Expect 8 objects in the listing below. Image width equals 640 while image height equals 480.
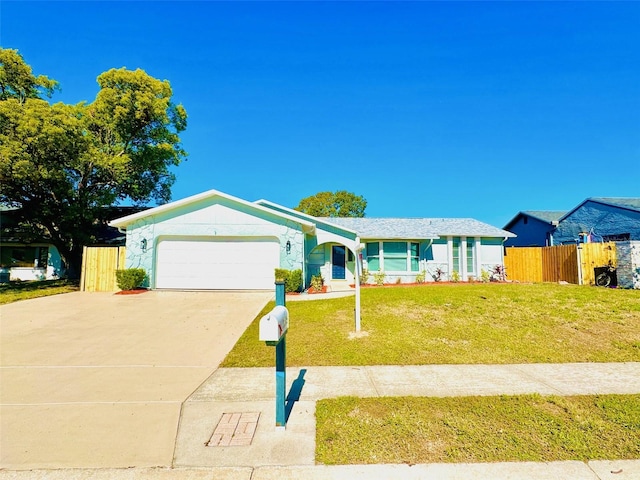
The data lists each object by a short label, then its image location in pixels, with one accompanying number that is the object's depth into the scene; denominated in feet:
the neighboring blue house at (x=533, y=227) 81.82
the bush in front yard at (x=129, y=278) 48.14
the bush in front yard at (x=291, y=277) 47.85
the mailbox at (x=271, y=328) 11.07
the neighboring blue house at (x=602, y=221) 63.21
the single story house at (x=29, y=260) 74.08
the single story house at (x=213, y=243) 50.85
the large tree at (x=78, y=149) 50.98
